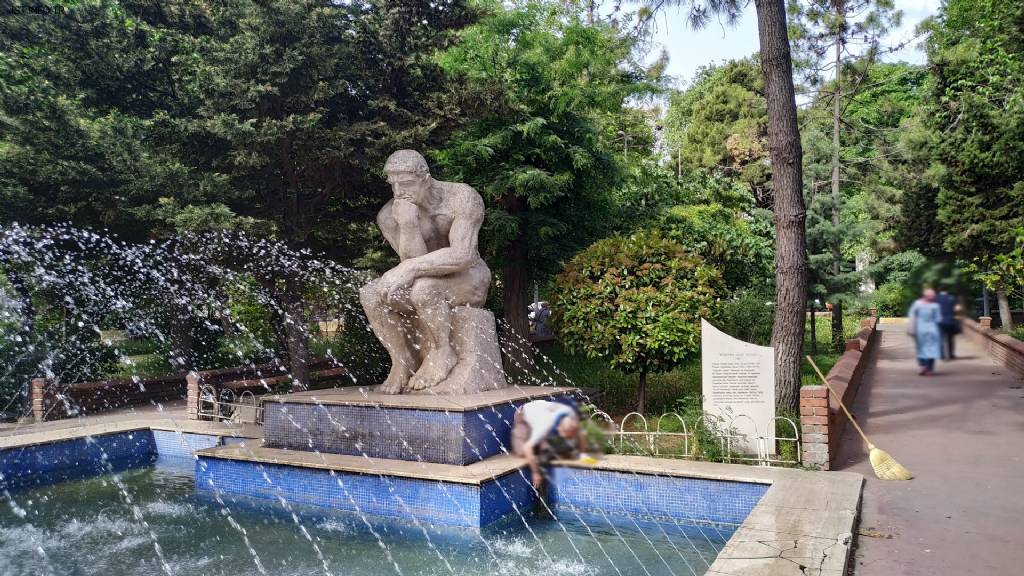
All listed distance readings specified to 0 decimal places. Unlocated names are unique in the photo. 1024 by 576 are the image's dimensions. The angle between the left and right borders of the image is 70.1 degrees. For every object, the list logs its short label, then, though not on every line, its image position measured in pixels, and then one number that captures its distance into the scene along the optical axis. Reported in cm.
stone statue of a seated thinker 777
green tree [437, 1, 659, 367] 1181
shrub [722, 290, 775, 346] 1490
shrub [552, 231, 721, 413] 934
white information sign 733
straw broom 604
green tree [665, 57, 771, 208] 3012
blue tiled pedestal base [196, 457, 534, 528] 616
